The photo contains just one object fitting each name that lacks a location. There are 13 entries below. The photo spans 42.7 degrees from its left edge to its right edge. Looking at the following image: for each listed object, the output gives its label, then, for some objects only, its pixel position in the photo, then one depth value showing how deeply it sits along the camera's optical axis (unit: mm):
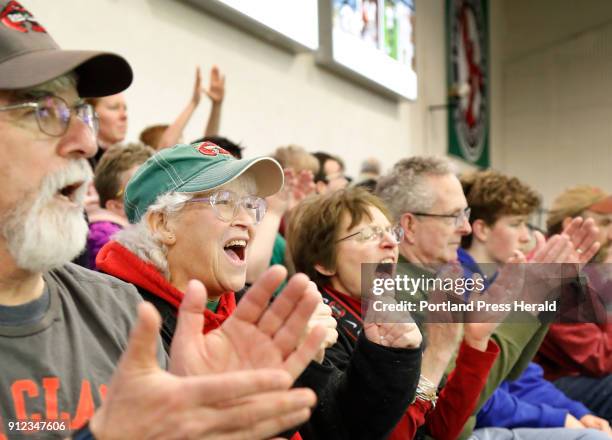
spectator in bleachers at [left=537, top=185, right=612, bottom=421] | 2699
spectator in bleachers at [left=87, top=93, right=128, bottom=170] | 2869
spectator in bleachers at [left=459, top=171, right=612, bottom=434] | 2301
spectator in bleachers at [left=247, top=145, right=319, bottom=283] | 2436
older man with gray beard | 945
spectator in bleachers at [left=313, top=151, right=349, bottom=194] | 3563
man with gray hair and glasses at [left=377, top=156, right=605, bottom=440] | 1783
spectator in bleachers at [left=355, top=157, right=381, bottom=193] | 4848
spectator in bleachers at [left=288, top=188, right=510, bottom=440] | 1762
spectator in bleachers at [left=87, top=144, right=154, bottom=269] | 2389
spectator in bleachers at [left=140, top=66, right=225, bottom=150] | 3059
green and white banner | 7895
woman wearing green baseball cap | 1524
